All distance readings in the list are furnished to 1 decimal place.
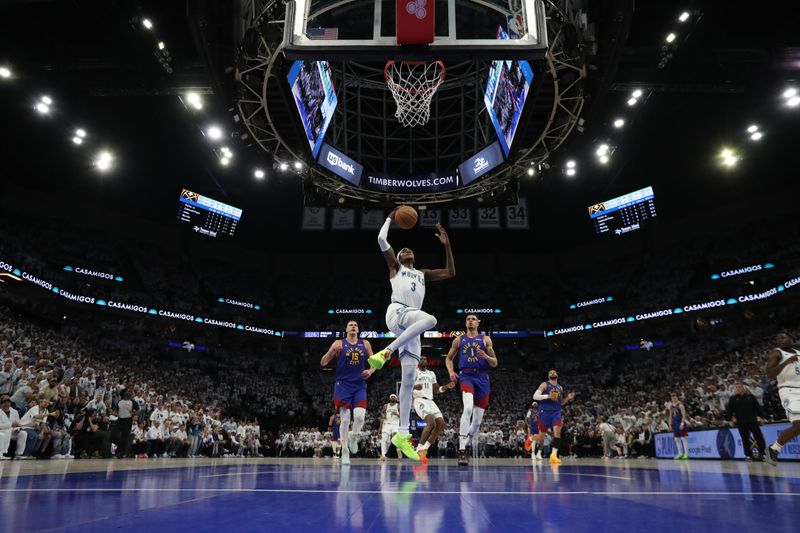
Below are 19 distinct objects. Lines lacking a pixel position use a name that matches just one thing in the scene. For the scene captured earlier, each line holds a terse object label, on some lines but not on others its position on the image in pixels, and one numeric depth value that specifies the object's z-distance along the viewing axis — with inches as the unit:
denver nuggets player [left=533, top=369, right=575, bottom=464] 437.7
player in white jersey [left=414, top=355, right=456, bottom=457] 323.3
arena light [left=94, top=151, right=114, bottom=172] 1034.7
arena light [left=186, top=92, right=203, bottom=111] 729.3
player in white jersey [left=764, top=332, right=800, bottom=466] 300.2
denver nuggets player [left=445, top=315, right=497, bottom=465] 341.4
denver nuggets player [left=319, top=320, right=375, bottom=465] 331.3
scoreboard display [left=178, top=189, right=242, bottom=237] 1099.9
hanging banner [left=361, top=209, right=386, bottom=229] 1210.0
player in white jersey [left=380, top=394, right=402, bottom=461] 580.7
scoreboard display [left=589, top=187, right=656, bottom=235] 1091.3
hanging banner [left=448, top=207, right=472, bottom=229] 1195.9
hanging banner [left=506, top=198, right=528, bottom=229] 1163.9
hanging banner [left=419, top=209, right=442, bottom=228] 1155.5
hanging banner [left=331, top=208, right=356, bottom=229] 1246.9
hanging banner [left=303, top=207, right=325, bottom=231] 1258.6
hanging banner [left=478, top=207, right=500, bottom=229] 1188.4
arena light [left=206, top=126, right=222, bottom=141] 838.5
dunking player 237.3
